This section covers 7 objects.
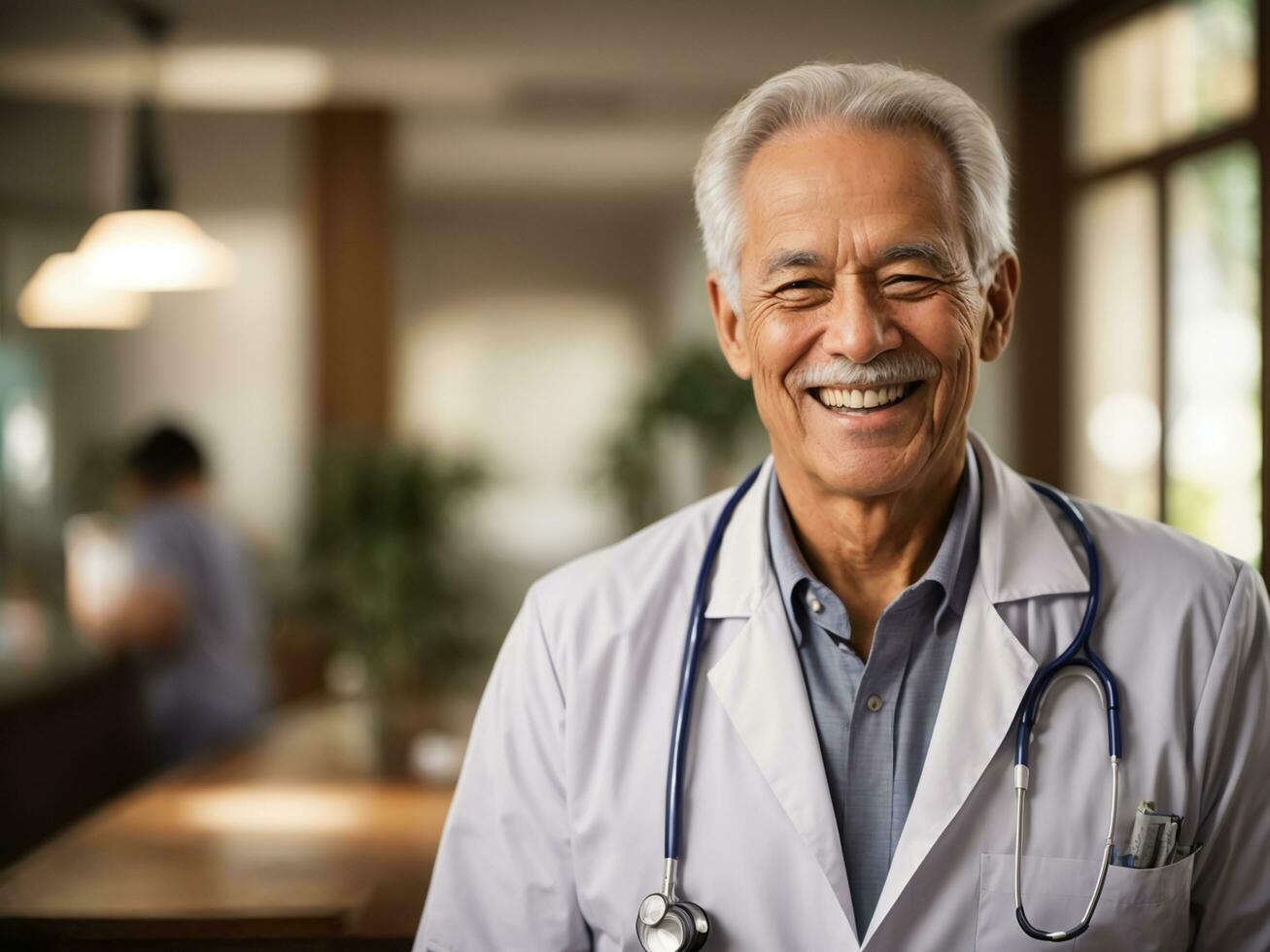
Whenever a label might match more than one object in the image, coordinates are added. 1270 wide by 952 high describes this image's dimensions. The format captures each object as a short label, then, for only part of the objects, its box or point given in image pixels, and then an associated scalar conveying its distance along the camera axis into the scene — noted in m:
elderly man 1.30
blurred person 3.85
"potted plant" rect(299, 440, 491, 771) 5.10
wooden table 1.88
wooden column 5.66
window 3.84
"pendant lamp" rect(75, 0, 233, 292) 3.29
